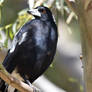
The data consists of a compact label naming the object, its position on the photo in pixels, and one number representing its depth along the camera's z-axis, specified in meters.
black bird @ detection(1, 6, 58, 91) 6.26
